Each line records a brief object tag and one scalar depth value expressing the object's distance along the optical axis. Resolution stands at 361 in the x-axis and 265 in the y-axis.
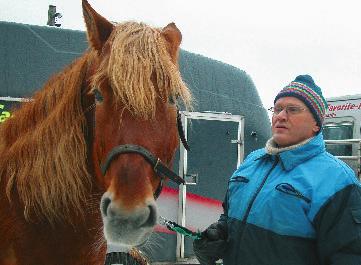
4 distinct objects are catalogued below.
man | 1.82
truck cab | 11.24
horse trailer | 5.12
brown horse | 1.89
